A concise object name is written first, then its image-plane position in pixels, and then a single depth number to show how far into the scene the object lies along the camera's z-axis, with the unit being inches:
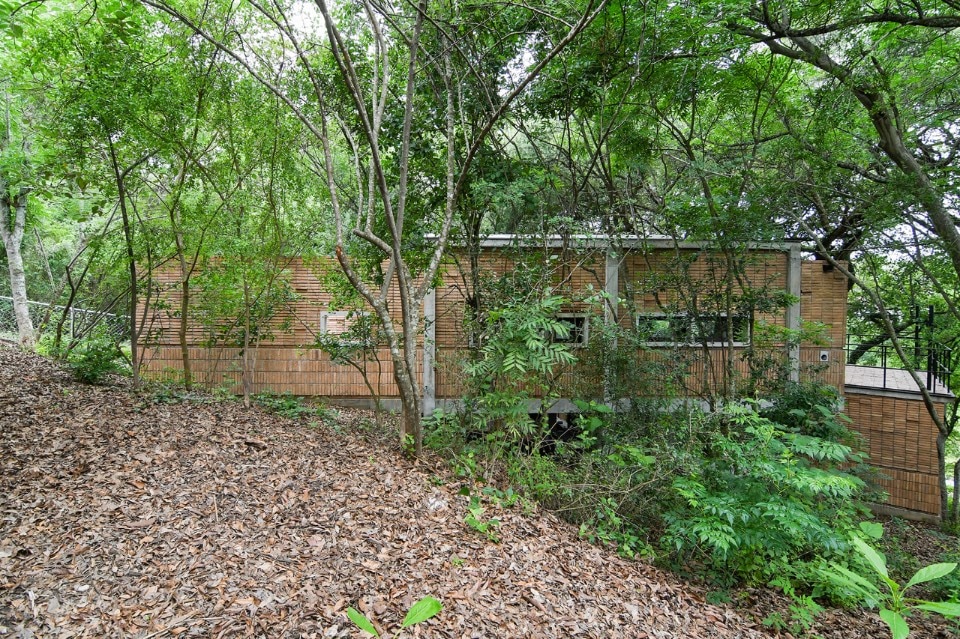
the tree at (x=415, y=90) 188.5
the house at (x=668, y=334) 244.1
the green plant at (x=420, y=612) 52.9
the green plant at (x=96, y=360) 213.8
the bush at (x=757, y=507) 136.6
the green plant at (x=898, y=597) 57.7
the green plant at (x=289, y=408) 224.4
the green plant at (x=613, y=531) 154.6
